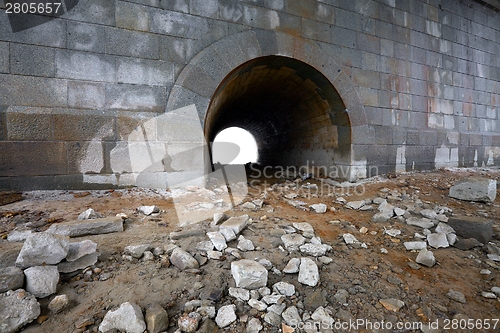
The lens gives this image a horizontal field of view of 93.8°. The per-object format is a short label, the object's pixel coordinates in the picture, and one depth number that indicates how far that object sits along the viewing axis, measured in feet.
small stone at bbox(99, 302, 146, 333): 4.15
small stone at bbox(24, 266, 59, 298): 4.65
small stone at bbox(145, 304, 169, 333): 4.22
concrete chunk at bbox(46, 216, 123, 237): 6.95
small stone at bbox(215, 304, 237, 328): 4.53
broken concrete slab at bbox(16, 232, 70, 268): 4.99
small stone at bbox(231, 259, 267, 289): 5.38
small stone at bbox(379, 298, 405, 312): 5.16
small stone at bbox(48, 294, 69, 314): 4.47
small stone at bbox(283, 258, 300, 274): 6.00
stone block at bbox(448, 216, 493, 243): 8.04
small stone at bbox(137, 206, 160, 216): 9.20
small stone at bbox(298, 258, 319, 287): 5.67
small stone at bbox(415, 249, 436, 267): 6.83
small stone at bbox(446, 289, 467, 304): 5.44
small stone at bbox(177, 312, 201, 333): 4.28
